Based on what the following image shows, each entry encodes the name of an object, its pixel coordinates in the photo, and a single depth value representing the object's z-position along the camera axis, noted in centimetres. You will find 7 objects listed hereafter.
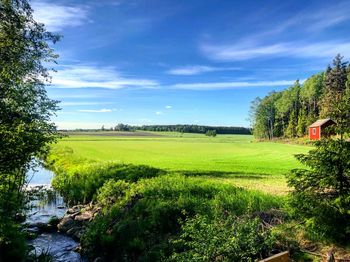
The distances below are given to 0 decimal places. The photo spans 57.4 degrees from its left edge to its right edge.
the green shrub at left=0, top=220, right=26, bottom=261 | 1073
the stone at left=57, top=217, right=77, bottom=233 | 1631
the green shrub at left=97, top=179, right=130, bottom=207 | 1698
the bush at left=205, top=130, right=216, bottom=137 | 14238
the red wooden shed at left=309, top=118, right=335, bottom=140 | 6066
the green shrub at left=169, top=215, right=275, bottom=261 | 770
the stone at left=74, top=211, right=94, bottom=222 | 1662
